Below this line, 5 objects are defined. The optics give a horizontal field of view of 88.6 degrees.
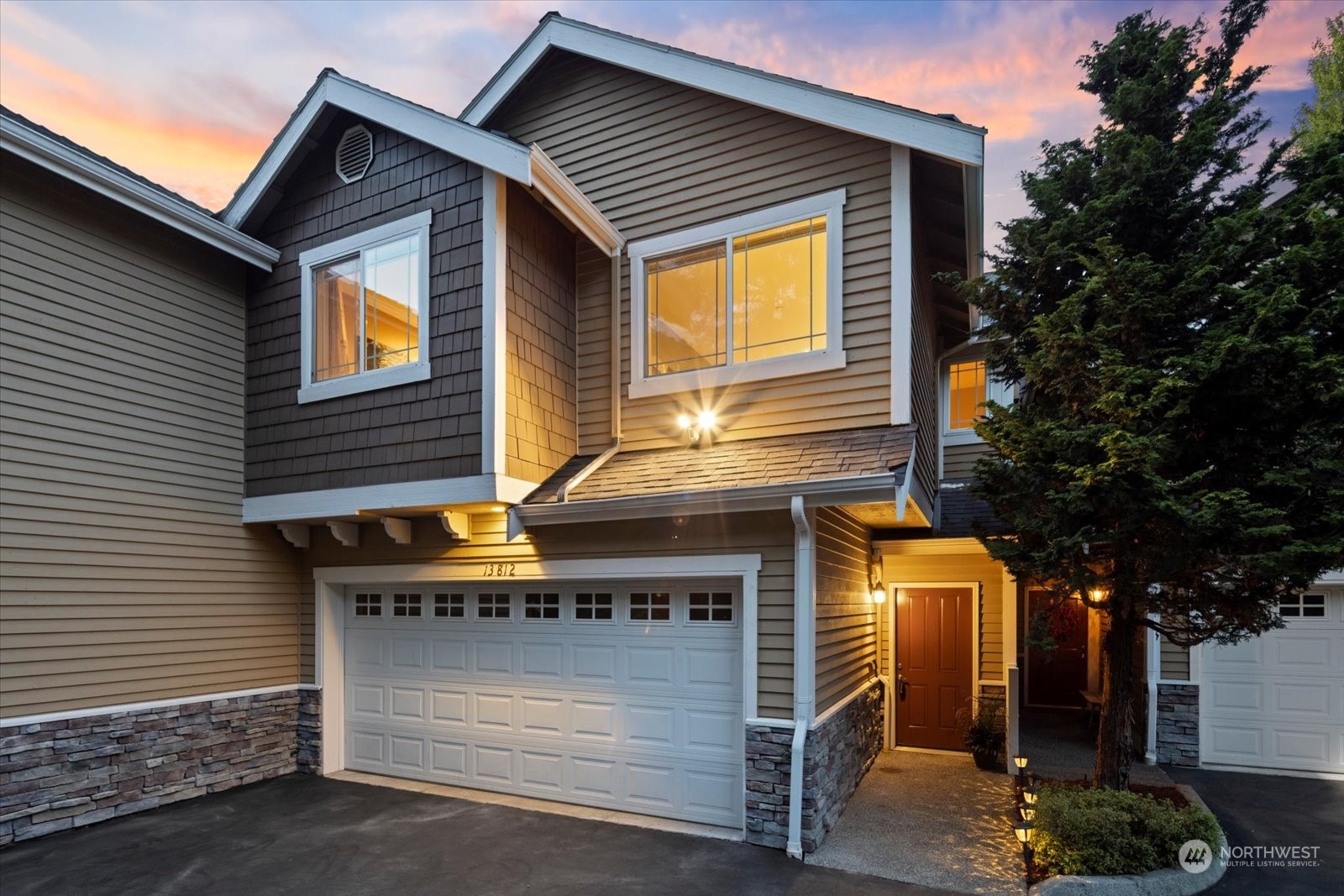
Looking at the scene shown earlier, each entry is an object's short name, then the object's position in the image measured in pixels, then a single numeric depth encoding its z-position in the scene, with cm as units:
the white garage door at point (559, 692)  562
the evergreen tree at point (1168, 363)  435
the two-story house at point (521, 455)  548
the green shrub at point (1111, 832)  421
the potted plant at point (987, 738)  716
